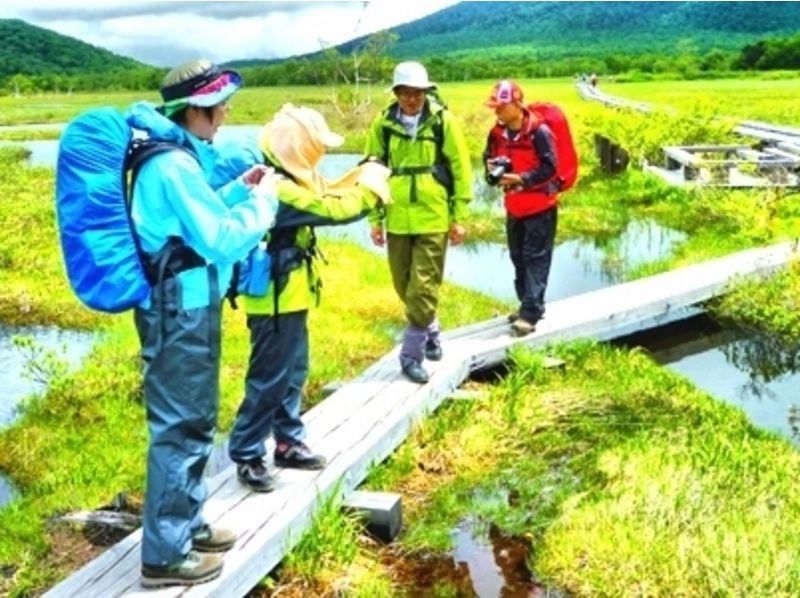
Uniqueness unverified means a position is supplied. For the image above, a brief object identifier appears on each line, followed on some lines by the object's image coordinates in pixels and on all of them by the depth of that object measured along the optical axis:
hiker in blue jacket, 4.04
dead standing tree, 39.78
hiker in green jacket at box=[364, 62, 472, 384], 7.06
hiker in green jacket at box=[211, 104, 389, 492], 5.09
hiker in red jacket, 8.10
